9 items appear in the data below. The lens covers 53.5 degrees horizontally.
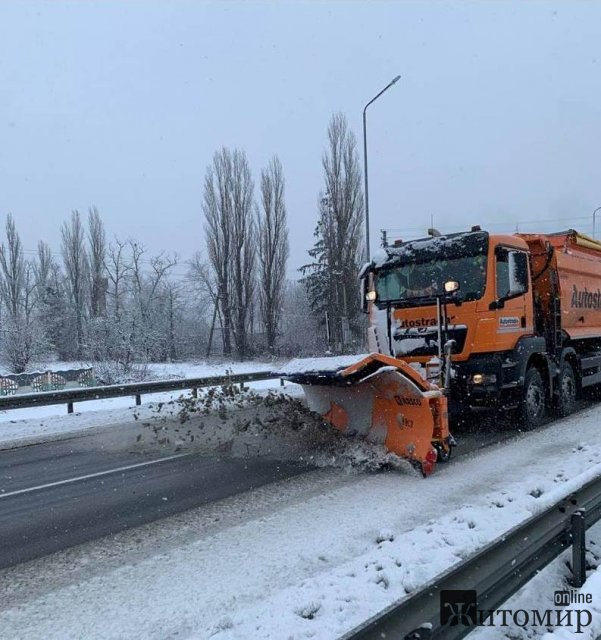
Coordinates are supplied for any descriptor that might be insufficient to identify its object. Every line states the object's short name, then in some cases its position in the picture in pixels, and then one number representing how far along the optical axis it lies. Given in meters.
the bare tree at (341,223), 34.25
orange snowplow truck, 8.06
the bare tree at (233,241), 38.12
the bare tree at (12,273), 45.69
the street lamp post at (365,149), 19.26
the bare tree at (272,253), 38.38
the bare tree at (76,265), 48.56
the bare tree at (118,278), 45.33
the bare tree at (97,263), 44.66
